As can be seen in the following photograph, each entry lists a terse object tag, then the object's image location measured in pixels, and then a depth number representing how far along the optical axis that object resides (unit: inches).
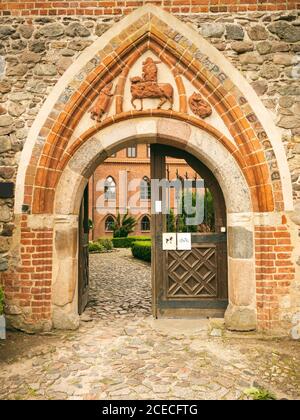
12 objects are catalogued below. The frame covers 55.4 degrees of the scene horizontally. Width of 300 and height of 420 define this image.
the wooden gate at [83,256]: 178.2
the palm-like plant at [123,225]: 831.1
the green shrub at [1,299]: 129.6
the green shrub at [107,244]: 698.9
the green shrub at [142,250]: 482.8
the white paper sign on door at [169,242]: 175.2
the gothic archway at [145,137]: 150.8
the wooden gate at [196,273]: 172.7
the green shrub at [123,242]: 785.6
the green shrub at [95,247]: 652.7
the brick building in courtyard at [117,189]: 889.5
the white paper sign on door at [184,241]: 174.4
